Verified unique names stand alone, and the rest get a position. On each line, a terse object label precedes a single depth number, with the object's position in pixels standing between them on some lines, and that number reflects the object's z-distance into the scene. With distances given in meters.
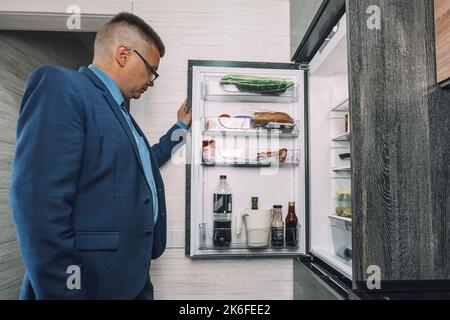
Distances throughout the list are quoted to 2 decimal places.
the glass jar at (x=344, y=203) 1.04
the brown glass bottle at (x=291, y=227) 1.15
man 0.60
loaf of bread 1.12
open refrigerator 1.13
